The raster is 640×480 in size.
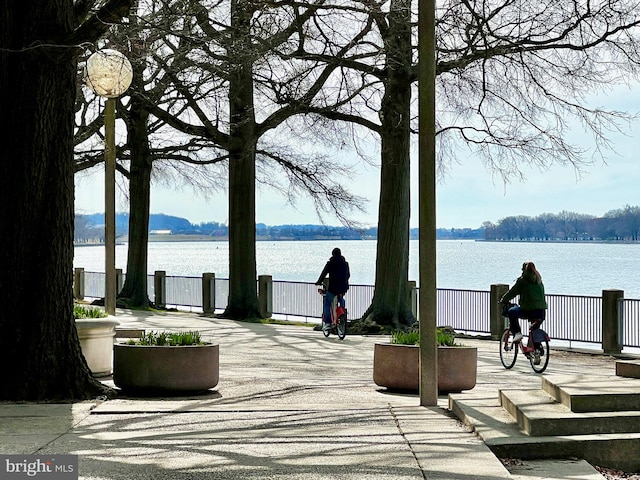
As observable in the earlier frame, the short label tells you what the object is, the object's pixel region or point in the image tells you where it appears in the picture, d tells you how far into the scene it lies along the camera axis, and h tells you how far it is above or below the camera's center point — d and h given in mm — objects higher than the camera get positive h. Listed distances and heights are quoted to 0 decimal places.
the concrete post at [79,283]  42947 -1385
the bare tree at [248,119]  23344 +3676
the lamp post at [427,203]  11547 +492
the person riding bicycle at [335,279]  24334 -704
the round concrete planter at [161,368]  12758 -1439
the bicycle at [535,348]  18297 -1742
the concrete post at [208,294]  36250 -1545
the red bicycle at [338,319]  24672 -1637
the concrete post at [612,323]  23812 -1685
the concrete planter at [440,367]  13523 -1519
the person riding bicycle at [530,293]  18234 -776
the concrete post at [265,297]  33875 -1541
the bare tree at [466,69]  23188 +4266
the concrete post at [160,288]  39125 -1451
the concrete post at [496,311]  26812 -1590
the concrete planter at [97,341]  14016 -1243
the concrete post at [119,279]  40031 -1163
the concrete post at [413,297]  29047 -1331
